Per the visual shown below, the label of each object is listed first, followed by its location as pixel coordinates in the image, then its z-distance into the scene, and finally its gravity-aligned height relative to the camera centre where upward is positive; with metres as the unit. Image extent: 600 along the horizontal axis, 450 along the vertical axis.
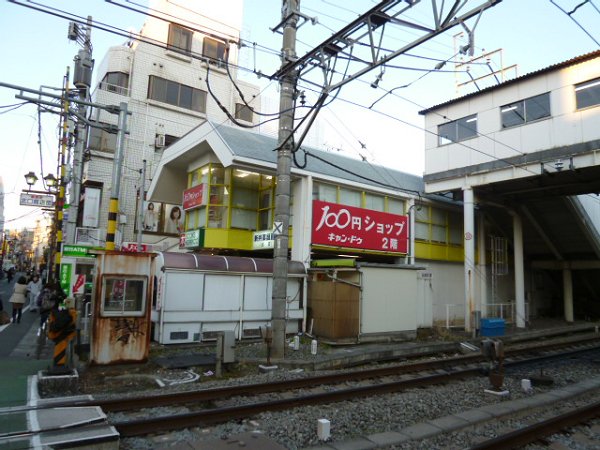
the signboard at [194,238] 17.64 +1.37
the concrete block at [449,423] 6.37 -2.16
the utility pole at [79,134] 17.17 +5.39
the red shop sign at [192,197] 18.25 +3.22
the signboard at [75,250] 16.62 +0.65
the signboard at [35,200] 18.67 +2.92
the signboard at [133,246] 24.31 +1.33
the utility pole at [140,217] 22.79 +2.80
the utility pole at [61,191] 16.59 +3.43
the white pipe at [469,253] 19.11 +1.27
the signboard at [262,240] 15.98 +1.30
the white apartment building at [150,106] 28.34 +12.13
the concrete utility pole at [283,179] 11.48 +2.65
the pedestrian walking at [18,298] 16.41 -1.26
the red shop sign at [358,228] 16.86 +2.04
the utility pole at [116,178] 12.02 +2.72
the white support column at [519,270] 20.80 +0.63
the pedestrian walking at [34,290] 22.20 -1.26
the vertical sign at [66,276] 20.08 -0.46
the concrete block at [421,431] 6.04 -2.17
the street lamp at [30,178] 19.30 +3.91
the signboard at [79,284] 15.62 -0.62
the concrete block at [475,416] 6.73 -2.15
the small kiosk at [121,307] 10.12 -0.93
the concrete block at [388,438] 5.74 -2.18
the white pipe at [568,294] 23.67 -0.53
